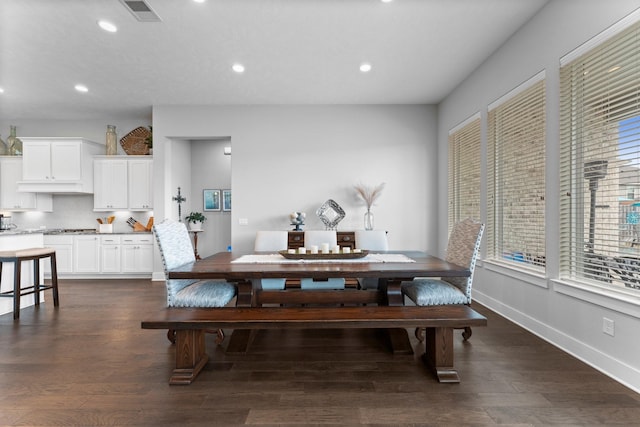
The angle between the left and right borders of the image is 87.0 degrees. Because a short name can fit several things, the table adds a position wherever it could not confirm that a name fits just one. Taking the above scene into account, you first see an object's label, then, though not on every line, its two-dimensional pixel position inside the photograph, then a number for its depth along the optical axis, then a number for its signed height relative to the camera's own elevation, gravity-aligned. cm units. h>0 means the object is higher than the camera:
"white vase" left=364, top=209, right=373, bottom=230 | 550 -12
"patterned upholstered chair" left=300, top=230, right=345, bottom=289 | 390 -30
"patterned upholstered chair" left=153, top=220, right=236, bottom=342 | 260 -61
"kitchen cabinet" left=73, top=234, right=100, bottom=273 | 585 -70
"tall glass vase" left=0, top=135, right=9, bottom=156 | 620 +118
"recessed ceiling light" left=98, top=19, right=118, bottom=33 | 318 +180
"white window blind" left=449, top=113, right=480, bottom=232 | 434 +59
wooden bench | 210 -68
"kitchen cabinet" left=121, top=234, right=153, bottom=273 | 585 -70
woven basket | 633 +135
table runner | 286 -41
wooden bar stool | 365 -69
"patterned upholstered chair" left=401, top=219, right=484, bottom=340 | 265 -60
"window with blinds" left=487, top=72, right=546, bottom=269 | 308 +37
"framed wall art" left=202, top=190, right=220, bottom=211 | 680 +25
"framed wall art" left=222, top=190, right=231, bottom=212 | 678 +23
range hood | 583 +45
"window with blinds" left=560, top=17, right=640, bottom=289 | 216 +37
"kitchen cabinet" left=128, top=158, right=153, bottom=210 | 605 +53
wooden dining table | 242 -44
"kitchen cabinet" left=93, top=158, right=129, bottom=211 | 605 +53
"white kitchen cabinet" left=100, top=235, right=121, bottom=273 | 585 -72
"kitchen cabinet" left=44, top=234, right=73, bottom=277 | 581 -63
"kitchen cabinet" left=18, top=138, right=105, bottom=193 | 580 +81
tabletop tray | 295 -38
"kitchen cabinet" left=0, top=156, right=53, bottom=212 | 601 +46
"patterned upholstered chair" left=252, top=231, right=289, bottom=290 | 390 -33
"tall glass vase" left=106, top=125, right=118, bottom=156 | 612 +131
